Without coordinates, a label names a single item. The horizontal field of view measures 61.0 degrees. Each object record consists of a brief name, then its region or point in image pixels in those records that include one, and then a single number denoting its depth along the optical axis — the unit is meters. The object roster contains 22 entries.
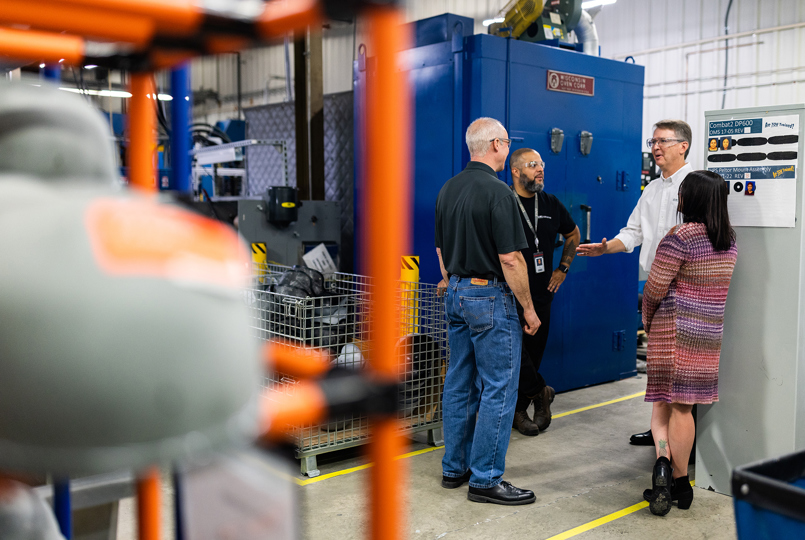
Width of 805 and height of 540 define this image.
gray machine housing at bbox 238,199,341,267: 5.93
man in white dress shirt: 4.42
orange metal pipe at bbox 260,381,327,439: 0.92
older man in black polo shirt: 3.72
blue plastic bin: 2.02
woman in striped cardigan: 3.59
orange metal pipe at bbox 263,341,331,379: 1.15
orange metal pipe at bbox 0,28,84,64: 1.25
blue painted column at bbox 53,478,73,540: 2.06
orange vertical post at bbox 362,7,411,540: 1.03
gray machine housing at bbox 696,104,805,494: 3.77
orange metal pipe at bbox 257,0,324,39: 1.03
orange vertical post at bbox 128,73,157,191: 1.55
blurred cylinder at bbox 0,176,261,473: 0.68
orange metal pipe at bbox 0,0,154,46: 0.83
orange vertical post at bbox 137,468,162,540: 1.58
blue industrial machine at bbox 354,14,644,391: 5.57
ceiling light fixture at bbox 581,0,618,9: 13.86
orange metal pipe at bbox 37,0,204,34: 0.87
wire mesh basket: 4.17
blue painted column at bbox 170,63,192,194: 1.74
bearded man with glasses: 5.08
